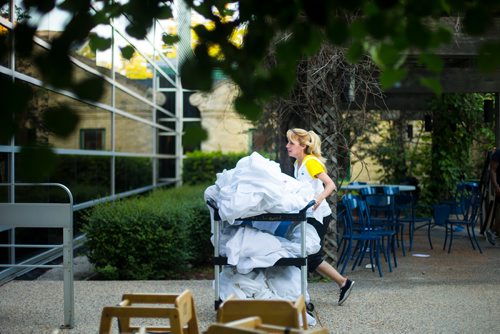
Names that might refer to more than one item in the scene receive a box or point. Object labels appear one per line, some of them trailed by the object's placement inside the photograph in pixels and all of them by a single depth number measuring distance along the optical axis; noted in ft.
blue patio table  44.88
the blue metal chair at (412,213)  36.91
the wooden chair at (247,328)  9.16
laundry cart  19.49
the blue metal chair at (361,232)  28.09
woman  21.65
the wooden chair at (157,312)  12.51
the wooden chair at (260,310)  11.68
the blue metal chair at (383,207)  32.73
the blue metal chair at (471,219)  35.94
